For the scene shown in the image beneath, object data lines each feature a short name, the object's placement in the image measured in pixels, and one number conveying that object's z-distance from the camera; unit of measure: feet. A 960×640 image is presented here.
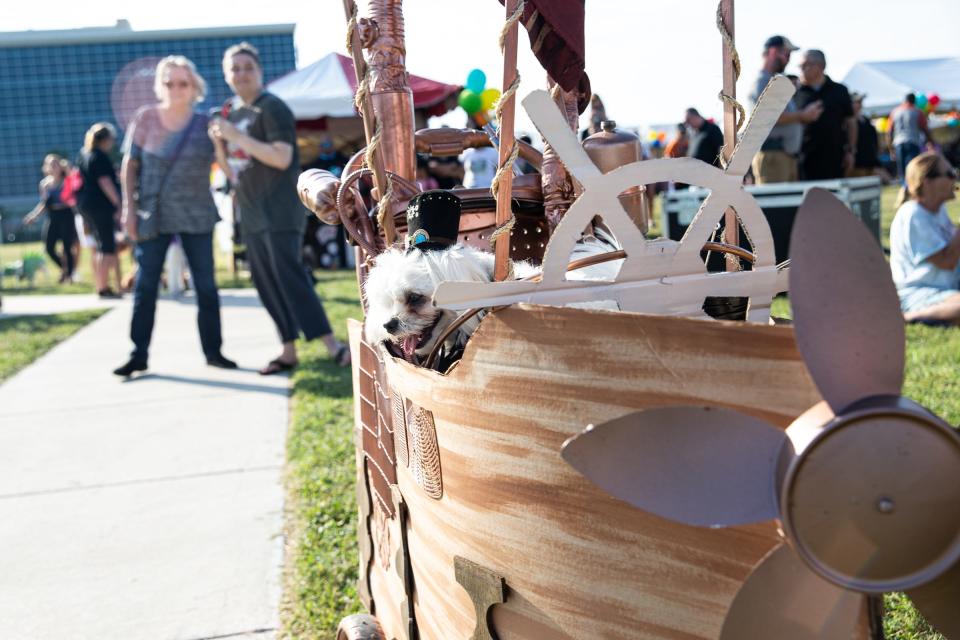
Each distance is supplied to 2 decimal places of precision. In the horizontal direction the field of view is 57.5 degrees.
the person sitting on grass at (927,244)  18.48
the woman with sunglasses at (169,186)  19.06
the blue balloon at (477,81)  31.22
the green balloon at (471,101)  30.91
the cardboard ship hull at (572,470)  3.56
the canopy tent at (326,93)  35.81
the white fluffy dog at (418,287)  5.67
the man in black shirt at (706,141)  24.04
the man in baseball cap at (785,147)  23.43
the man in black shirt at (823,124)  24.27
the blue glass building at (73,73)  278.26
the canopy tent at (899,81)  69.41
